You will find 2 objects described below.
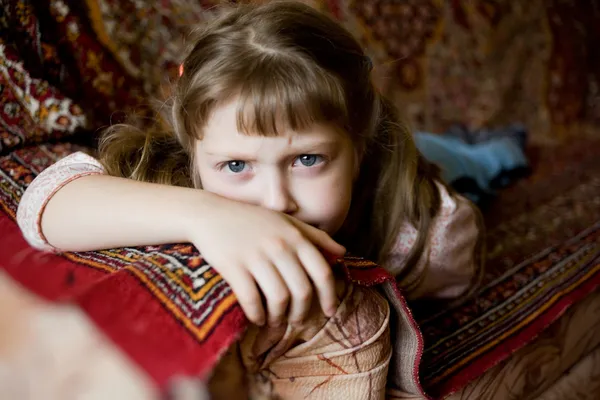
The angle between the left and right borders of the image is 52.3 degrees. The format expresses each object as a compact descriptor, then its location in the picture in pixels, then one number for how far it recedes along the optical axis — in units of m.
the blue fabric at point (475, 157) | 1.46
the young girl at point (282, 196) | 0.57
